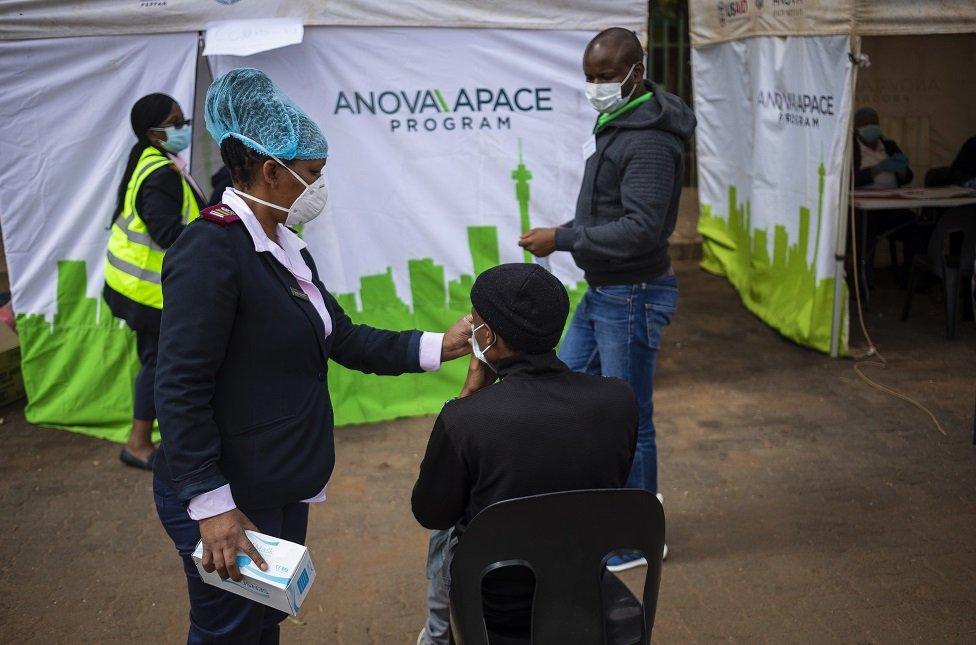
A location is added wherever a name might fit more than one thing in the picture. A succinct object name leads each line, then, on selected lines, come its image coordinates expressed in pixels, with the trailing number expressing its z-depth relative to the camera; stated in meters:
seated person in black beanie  2.12
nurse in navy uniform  2.13
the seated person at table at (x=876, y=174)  8.02
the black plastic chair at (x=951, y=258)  6.93
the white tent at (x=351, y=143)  5.13
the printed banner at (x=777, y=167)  6.24
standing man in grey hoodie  3.50
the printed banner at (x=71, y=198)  5.16
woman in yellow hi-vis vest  4.57
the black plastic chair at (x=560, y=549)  2.05
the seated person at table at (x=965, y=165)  8.09
